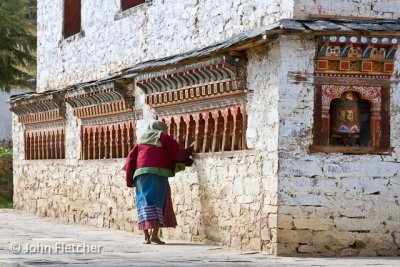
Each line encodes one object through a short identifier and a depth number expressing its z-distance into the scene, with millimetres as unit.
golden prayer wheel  11633
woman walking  13102
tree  30375
